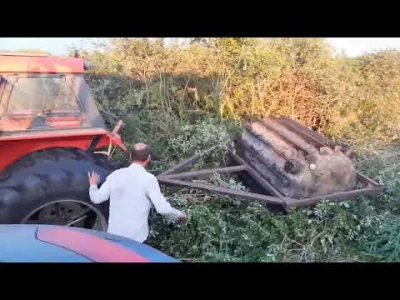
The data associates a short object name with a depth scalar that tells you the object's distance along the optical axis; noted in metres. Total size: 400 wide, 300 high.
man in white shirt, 3.17
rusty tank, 3.67
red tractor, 3.13
